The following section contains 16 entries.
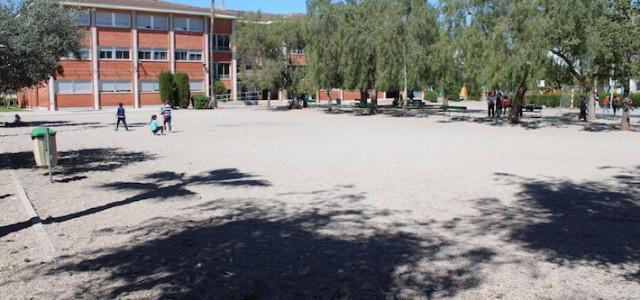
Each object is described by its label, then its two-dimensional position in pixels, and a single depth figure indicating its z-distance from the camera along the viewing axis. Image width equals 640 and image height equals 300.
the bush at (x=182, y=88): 55.53
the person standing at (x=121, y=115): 26.95
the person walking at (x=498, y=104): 36.00
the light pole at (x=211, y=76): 56.41
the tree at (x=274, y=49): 48.56
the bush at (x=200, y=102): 54.06
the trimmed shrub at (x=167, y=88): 55.19
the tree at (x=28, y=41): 13.30
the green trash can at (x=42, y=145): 12.53
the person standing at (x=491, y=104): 37.22
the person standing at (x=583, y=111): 34.75
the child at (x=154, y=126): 24.22
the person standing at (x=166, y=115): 25.55
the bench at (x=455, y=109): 38.99
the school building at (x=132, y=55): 57.00
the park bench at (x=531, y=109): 38.71
